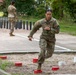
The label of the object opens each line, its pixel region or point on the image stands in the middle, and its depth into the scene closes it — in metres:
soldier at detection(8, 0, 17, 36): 22.86
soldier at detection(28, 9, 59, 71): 10.43
